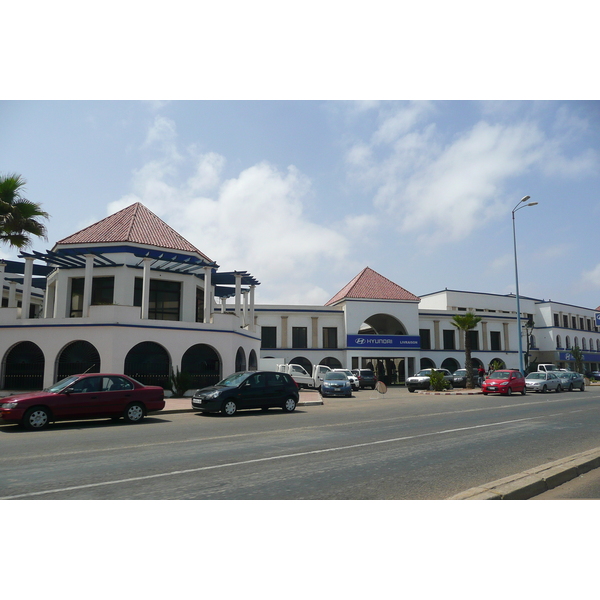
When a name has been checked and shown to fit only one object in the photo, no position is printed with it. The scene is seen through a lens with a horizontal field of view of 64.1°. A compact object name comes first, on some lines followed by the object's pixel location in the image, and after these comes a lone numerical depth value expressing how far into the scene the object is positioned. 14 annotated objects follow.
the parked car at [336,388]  27.58
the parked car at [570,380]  33.96
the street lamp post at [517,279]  35.32
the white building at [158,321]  22.95
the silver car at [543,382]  31.84
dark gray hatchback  16.33
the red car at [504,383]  28.22
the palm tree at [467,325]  34.81
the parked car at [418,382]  32.92
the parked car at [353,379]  32.76
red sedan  12.70
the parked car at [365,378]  36.25
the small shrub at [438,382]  32.06
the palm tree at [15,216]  17.61
